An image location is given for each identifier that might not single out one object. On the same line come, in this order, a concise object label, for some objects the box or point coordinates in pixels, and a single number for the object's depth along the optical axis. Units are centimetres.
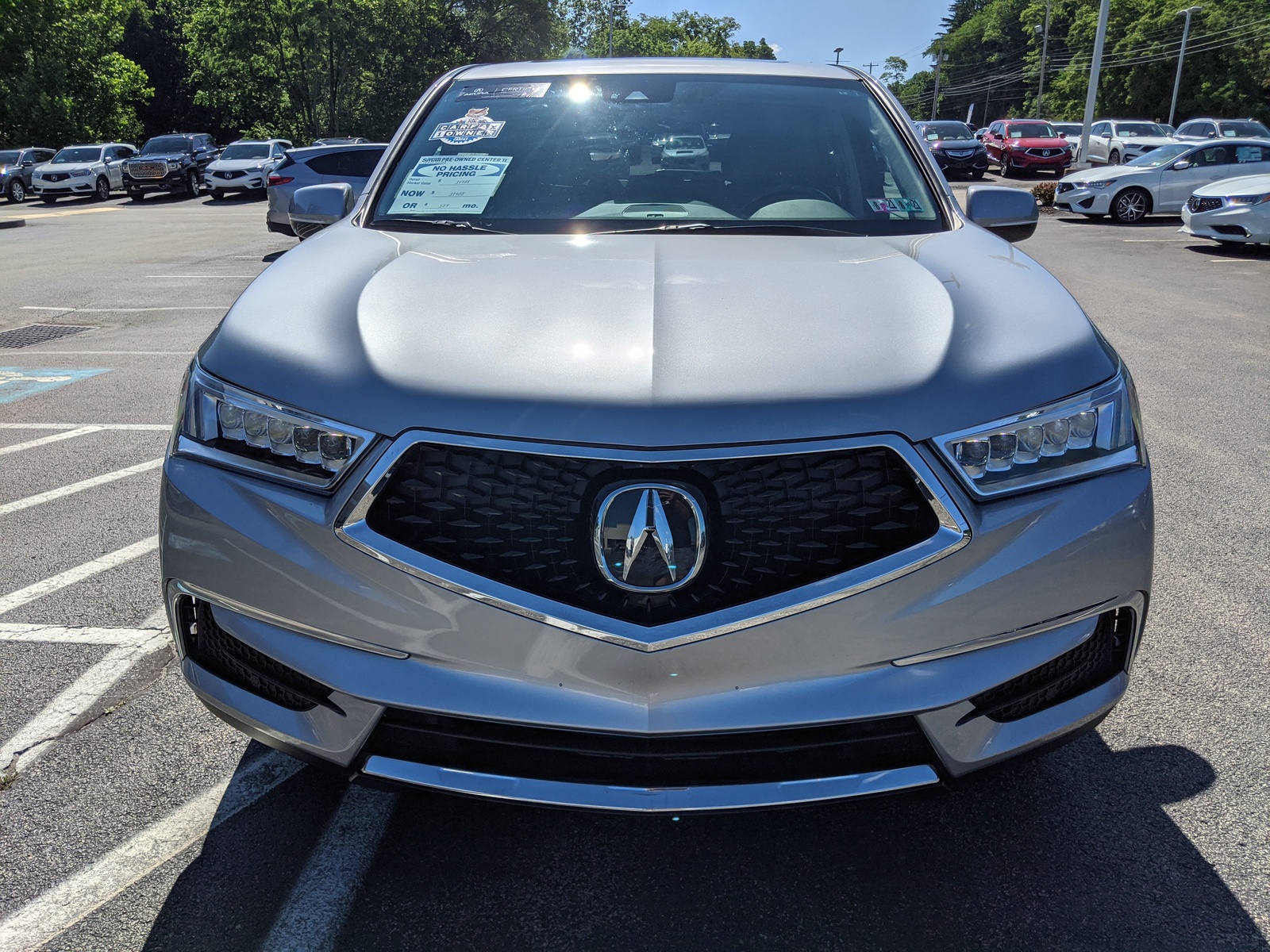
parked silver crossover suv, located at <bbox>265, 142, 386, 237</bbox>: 1606
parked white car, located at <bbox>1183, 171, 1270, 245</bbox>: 1461
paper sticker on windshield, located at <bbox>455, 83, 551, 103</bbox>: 364
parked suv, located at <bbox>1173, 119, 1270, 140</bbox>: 2908
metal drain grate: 952
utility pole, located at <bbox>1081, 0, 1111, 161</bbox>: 2662
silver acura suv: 191
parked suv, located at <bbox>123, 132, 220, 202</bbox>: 3206
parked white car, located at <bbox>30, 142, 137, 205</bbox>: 3148
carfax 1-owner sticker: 348
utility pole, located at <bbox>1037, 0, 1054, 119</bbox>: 8138
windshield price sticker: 323
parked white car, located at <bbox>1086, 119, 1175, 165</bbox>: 3095
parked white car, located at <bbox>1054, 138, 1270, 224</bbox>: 1905
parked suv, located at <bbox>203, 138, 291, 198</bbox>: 3031
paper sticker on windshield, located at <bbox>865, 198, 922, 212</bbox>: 318
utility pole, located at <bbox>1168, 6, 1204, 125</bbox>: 5702
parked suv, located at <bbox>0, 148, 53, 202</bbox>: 3262
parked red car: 3234
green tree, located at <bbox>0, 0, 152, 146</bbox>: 4344
